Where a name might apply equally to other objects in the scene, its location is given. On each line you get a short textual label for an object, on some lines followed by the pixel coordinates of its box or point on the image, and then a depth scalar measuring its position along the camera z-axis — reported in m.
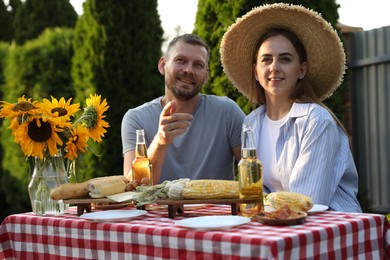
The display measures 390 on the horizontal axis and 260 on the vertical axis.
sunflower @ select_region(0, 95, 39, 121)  2.68
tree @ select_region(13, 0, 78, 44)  13.38
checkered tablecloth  2.00
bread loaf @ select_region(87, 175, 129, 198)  2.60
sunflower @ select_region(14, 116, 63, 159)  2.69
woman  2.90
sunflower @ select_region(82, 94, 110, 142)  2.90
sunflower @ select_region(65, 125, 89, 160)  2.83
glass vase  2.74
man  3.65
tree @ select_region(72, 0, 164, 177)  7.29
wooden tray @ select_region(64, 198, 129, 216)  2.56
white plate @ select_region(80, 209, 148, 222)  2.36
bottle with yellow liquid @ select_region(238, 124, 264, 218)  2.33
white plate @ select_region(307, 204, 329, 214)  2.36
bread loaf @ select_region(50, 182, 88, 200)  2.59
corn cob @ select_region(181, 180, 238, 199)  2.40
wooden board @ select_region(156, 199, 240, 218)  2.38
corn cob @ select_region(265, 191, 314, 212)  2.31
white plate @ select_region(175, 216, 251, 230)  2.09
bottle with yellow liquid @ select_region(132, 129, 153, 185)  2.75
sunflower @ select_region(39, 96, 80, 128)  2.71
